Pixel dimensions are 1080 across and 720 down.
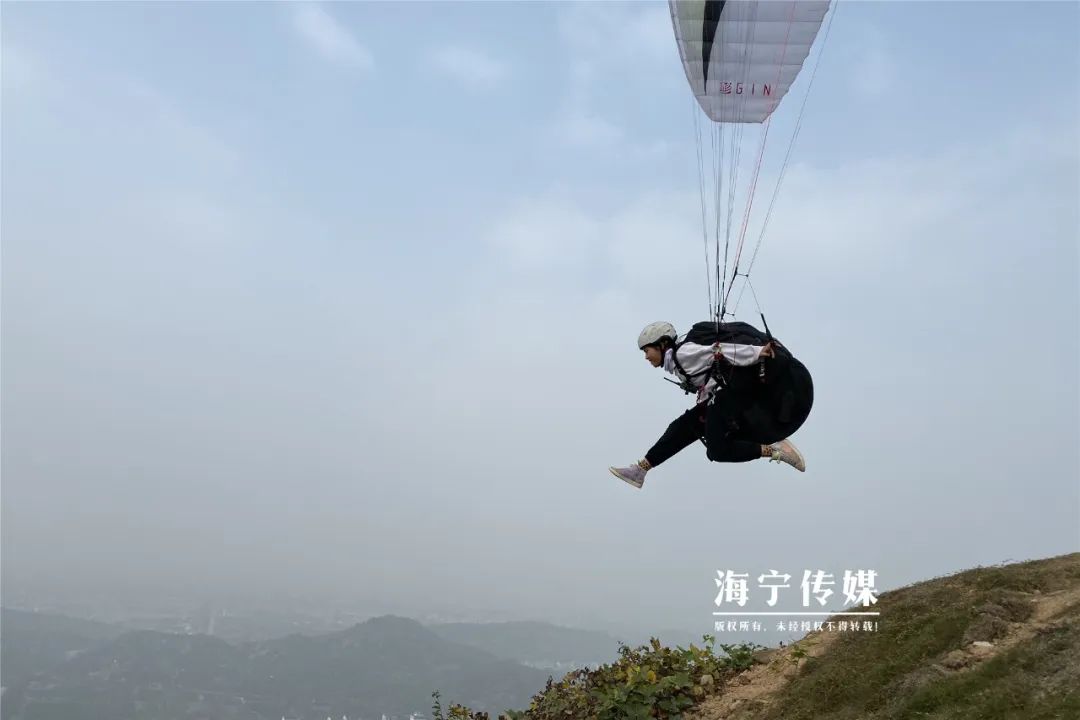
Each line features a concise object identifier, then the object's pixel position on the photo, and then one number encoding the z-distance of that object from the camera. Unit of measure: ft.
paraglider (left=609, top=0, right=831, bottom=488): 31.19
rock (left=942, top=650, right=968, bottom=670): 30.79
